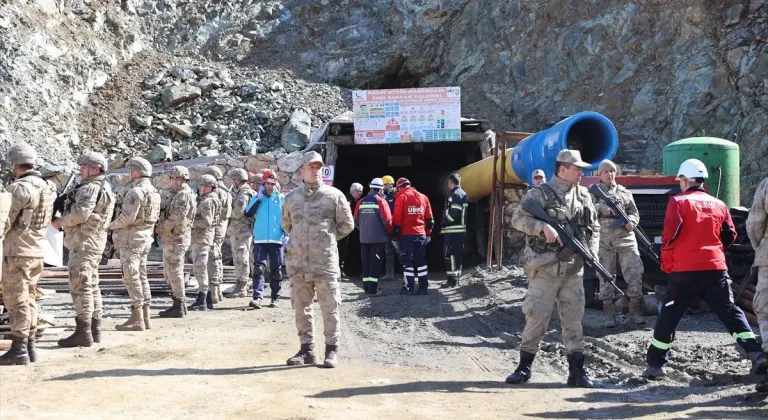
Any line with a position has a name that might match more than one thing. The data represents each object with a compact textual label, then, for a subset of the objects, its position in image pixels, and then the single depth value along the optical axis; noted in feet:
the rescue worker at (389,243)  49.73
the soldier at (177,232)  33.91
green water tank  36.14
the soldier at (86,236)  25.70
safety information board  58.34
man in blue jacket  38.63
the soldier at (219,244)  38.73
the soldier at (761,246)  19.67
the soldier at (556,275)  21.36
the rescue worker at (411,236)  43.42
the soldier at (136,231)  29.58
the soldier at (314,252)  23.65
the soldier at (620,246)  30.81
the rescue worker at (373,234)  43.33
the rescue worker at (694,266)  21.67
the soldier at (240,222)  40.63
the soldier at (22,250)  22.85
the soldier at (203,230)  37.14
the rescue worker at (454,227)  44.27
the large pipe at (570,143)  36.55
